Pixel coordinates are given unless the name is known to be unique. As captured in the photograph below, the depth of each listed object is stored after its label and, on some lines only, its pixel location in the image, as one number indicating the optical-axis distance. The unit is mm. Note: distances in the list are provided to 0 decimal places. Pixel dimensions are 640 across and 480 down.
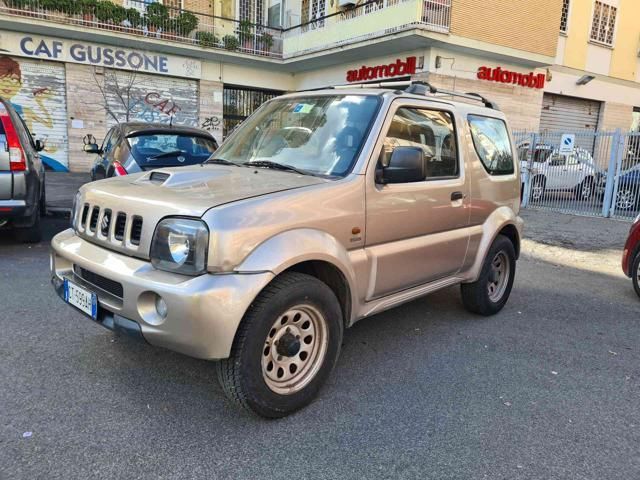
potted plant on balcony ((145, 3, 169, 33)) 18562
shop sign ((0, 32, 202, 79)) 17219
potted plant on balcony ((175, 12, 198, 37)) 19141
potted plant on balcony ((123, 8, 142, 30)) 18156
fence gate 12586
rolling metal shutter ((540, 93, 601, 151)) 21422
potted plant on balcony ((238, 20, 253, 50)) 20644
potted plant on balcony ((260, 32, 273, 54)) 21062
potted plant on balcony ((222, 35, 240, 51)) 20094
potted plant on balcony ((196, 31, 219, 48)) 19422
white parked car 13469
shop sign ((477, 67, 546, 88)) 17875
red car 5754
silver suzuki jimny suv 2580
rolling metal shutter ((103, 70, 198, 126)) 18859
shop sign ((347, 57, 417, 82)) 17016
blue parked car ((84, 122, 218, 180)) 6984
